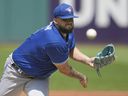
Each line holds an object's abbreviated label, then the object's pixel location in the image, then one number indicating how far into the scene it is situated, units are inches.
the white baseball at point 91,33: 748.3
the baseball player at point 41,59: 610.9
